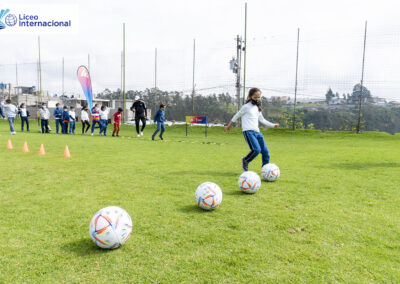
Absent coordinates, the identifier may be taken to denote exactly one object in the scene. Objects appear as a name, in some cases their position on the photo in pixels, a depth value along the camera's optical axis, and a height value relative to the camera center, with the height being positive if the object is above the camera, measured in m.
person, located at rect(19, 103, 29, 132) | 20.49 +0.05
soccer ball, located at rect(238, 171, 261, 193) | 5.22 -1.16
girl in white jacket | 6.95 -0.09
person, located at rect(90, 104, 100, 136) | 19.30 +0.03
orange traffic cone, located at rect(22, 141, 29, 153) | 10.45 -1.32
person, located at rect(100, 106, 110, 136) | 18.91 -0.22
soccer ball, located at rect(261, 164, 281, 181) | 6.32 -1.17
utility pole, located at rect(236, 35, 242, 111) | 24.16 +4.84
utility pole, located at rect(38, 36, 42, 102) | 36.02 +4.43
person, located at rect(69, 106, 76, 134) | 20.89 -0.37
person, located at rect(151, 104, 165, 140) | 15.54 +0.00
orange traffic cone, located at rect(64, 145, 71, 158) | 9.35 -1.29
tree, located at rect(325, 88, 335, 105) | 20.84 +1.80
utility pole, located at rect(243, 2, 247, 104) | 23.69 +5.72
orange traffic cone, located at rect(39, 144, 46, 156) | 9.80 -1.31
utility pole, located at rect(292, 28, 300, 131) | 21.91 +2.58
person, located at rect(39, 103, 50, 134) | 20.29 -0.26
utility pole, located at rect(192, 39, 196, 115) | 27.12 +6.41
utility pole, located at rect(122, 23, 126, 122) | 30.40 +4.27
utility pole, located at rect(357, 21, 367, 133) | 20.03 +1.09
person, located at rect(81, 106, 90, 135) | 20.67 -0.20
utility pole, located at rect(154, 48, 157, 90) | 29.67 +4.66
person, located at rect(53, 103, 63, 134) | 20.36 -0.03
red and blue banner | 22.27 -0.23
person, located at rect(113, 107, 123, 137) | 19.14 -0.39
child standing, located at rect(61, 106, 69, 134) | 20.43 -0.16
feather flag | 23.36 +2.50
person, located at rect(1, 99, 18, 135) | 17.43 +0.09
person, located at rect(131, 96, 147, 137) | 16.74 +0.33
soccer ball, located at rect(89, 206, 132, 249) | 3.01 -1.19
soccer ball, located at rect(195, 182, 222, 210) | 4.26 -1.17
